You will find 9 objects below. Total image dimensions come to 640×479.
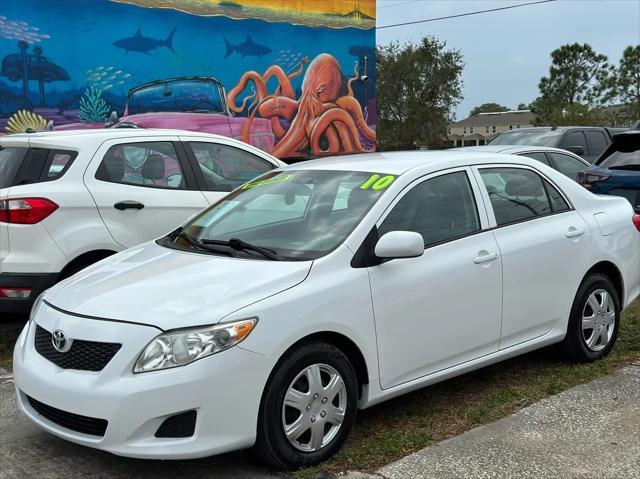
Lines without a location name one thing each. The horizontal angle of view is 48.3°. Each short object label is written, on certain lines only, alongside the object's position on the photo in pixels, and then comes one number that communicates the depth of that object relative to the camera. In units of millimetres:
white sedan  3176
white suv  5242
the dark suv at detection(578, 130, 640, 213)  7336
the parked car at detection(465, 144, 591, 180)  8867
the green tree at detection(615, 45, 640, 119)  66375
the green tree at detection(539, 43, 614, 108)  68625
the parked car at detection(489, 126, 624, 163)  12172
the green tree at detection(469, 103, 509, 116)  130750
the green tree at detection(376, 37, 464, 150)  51125
